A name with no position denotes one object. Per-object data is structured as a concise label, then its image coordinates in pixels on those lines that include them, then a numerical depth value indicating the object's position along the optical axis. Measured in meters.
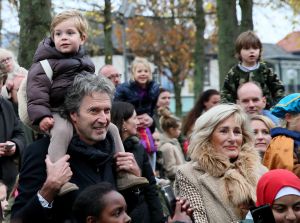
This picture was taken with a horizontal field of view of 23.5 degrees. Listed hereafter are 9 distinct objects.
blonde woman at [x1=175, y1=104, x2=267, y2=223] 6.06
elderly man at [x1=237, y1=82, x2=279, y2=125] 8.41
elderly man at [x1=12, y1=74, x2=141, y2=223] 5.41
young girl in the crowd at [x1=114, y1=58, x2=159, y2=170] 10.34
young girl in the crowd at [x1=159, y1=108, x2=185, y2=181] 11.37
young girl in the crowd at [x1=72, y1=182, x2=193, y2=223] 5.14
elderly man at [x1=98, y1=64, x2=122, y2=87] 10.88
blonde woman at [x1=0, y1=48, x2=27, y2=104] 8.86
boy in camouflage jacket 9.23
